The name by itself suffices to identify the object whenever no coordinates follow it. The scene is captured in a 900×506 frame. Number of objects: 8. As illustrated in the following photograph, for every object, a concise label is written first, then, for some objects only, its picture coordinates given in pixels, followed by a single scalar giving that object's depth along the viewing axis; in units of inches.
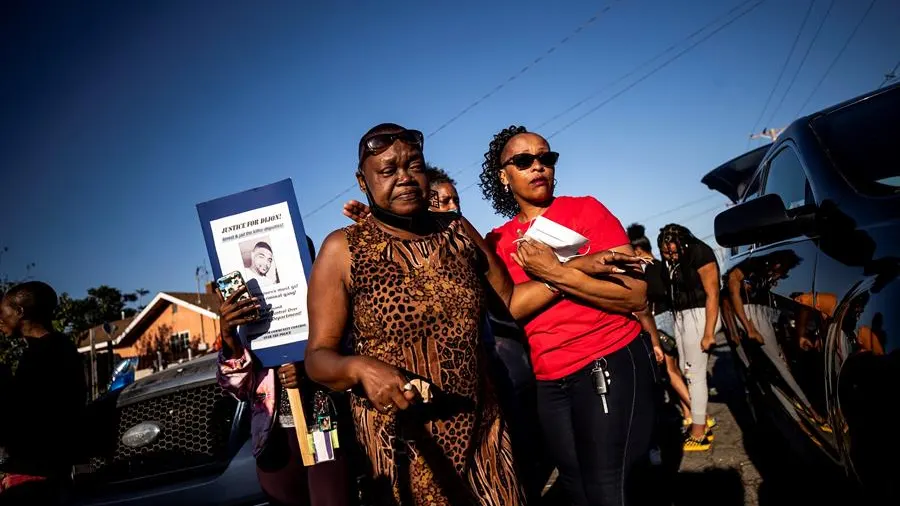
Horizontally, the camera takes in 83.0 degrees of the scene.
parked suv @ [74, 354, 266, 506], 116.3
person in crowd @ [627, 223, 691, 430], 212.9
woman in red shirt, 84.2
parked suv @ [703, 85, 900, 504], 54.8
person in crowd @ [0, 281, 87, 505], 125.3
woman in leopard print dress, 64.6
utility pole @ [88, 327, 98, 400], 576.5
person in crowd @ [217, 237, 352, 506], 95.5
